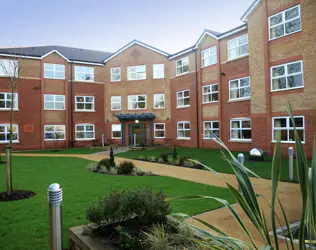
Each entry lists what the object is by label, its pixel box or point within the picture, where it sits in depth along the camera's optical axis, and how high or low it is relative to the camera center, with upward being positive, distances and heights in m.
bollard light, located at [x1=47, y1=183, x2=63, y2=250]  2.66 -0.87
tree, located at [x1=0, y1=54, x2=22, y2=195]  6.54 -1.06
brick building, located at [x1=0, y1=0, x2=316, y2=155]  14.46 +3.40
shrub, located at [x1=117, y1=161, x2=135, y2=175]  10.23 -1.46
